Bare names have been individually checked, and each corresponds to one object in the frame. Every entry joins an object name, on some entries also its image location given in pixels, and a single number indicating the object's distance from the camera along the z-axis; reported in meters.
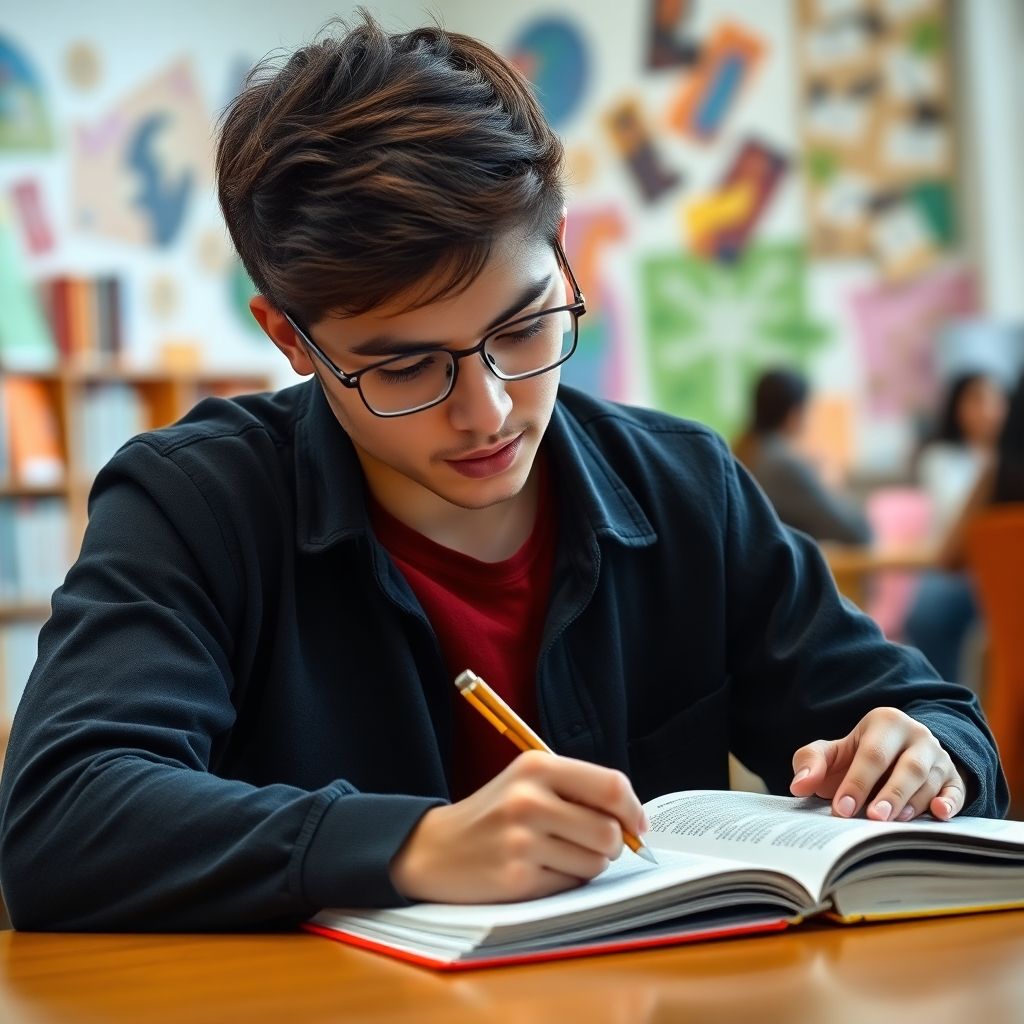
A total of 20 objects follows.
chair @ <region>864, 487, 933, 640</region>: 6.30
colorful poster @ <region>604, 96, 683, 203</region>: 6.69
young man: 0.97
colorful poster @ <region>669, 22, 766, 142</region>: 6.67
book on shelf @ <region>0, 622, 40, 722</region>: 4.85
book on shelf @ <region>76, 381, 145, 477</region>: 5.11
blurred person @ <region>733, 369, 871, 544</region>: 5.38
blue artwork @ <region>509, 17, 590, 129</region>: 6.59
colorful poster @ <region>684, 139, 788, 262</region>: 6.66
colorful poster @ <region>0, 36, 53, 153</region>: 5.38
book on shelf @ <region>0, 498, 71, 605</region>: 4.90
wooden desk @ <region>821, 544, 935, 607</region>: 4.82
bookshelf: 4.90
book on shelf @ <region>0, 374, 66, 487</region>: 4.91
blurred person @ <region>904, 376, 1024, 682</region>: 5.58
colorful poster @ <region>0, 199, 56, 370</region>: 5.12
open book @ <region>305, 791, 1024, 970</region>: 0.85
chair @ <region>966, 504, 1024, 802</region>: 3.85
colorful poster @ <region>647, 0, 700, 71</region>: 6.67
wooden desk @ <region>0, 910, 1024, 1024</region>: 0.74
